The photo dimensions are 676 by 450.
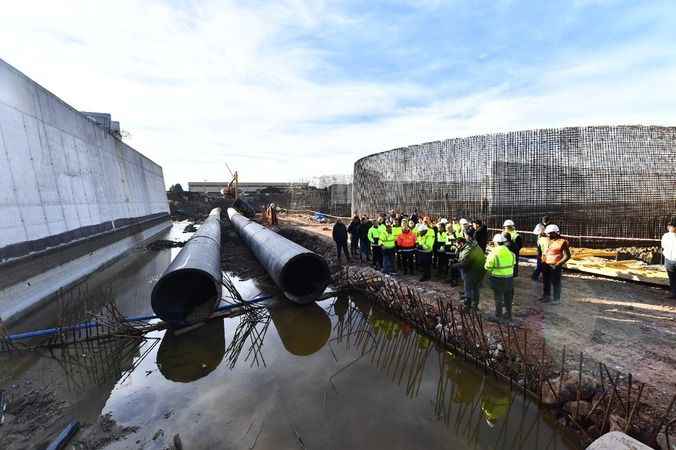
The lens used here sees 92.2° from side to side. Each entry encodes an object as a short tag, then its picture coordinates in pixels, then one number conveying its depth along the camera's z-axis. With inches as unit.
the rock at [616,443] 91.1
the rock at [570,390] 140.9
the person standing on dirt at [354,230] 429.7
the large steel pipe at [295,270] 275.4
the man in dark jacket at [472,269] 239.5
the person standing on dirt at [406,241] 345.7
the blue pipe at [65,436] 124.8
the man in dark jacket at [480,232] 303.9
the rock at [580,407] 131.5
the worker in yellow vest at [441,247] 333.1
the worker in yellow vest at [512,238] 286.5
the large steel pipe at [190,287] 226.2
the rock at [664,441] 111.3
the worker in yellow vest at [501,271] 218.2
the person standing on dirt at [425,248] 323.0
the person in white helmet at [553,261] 245.4
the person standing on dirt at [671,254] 249.4
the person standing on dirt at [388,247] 350.3
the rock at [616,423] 113.4
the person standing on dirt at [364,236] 413.8
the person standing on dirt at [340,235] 405.6
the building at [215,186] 3211.1
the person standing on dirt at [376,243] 371.2
